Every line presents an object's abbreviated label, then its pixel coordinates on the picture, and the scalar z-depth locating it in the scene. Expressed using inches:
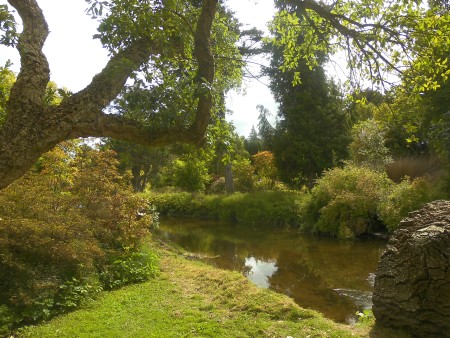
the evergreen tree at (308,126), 1065.5
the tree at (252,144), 1700.8
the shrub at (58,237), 271.3
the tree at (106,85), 131.9
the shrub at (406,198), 597.3
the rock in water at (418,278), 219.1
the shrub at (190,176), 1301.7
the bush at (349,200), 687.1
